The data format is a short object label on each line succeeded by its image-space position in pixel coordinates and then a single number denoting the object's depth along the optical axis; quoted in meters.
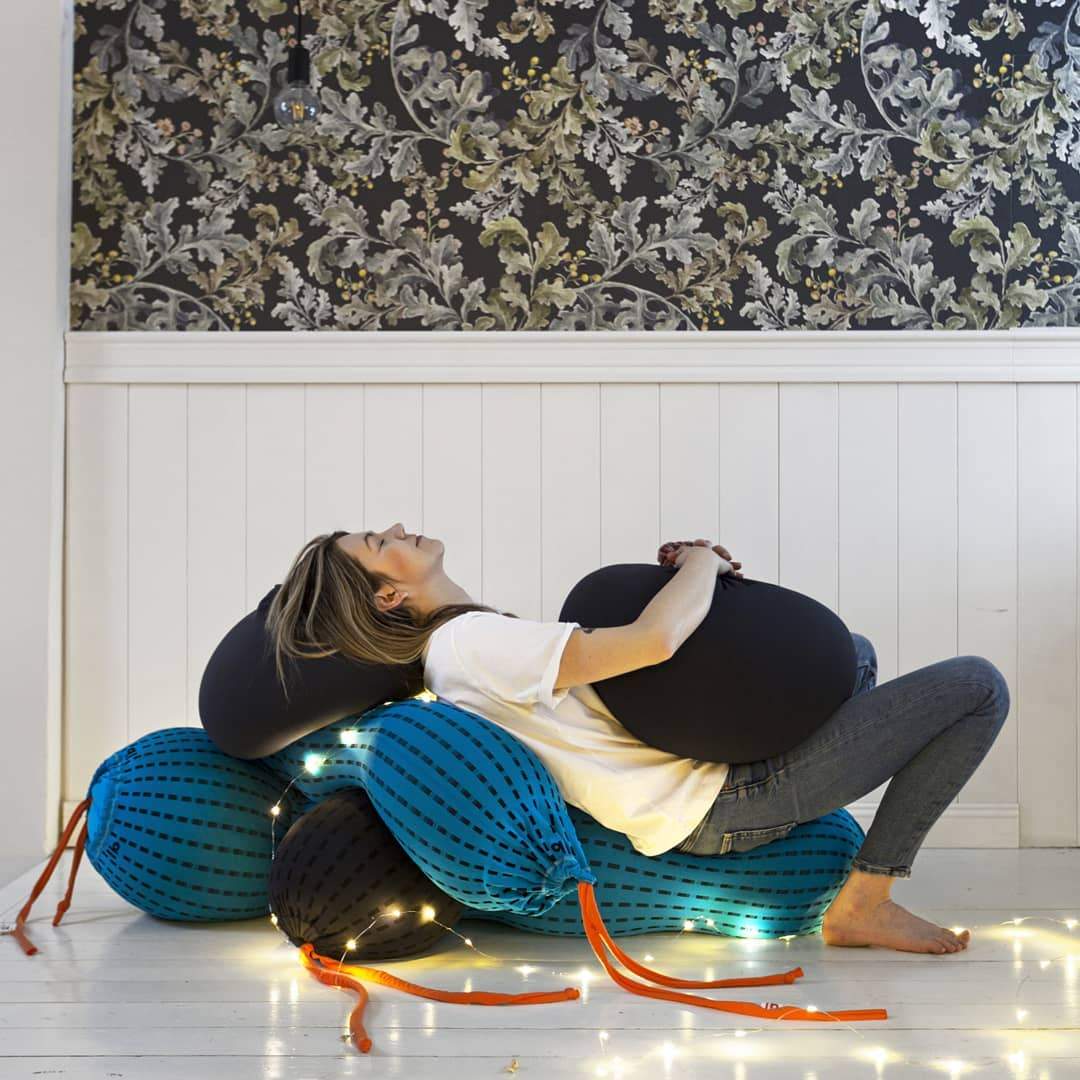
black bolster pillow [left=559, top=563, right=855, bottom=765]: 1.73
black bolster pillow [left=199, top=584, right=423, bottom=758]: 1.78
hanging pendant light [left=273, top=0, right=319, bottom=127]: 2.56
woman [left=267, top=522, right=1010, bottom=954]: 1.74
